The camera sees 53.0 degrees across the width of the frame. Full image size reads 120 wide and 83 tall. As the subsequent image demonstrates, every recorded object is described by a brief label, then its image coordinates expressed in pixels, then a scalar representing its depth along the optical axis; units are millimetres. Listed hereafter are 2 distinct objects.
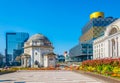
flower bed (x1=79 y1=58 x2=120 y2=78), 15054
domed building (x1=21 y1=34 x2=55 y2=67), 38590
